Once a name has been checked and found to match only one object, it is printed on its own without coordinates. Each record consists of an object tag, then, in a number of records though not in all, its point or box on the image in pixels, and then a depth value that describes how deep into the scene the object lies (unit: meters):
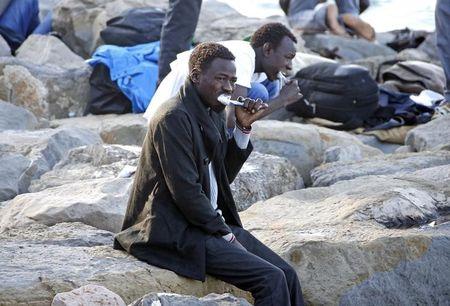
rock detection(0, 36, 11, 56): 17.43
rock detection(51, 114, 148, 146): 14.63
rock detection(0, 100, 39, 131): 14.79
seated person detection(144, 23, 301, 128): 10.50
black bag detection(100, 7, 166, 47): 17.52
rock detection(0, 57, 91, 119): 16.42
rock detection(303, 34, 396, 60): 20.61
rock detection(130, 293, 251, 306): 7.00
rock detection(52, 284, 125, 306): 7.12
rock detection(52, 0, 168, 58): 19.70
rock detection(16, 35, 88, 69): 17.64
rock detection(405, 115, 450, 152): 14.20
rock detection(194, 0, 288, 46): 19.87
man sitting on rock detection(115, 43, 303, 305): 7.98
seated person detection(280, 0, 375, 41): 21.25
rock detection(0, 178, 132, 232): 9.83
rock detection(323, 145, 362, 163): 13.98
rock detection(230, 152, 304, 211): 11.53
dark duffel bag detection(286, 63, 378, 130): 16.34
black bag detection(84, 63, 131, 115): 16.37
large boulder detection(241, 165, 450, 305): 8.76
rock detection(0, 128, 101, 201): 11.71
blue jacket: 16.04
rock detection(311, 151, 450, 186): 12.29
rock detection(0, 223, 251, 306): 7.53
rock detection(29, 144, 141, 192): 11.77
